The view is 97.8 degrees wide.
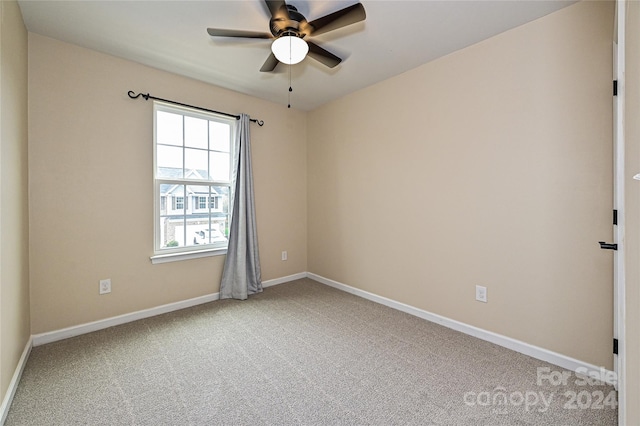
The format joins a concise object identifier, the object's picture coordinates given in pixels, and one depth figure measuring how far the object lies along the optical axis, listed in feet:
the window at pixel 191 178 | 9.55
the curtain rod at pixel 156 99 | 8.74
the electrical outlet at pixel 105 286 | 8.33
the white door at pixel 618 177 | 4.27
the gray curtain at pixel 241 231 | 10.83
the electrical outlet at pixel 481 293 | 7.70
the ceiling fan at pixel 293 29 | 5.61
